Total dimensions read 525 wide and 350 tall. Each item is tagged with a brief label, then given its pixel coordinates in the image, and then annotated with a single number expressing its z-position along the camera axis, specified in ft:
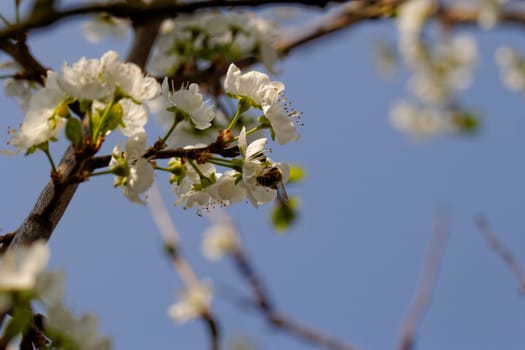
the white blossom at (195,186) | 2.88
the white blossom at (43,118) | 2.80
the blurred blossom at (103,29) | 3.91
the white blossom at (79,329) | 2.68
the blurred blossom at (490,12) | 10.41
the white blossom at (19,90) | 3.19
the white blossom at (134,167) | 2.80
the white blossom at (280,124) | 2.88
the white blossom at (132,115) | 2.82
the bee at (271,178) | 2.85
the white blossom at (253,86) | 2.90
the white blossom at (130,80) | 2.81
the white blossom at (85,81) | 2.78
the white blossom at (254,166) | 2.84
